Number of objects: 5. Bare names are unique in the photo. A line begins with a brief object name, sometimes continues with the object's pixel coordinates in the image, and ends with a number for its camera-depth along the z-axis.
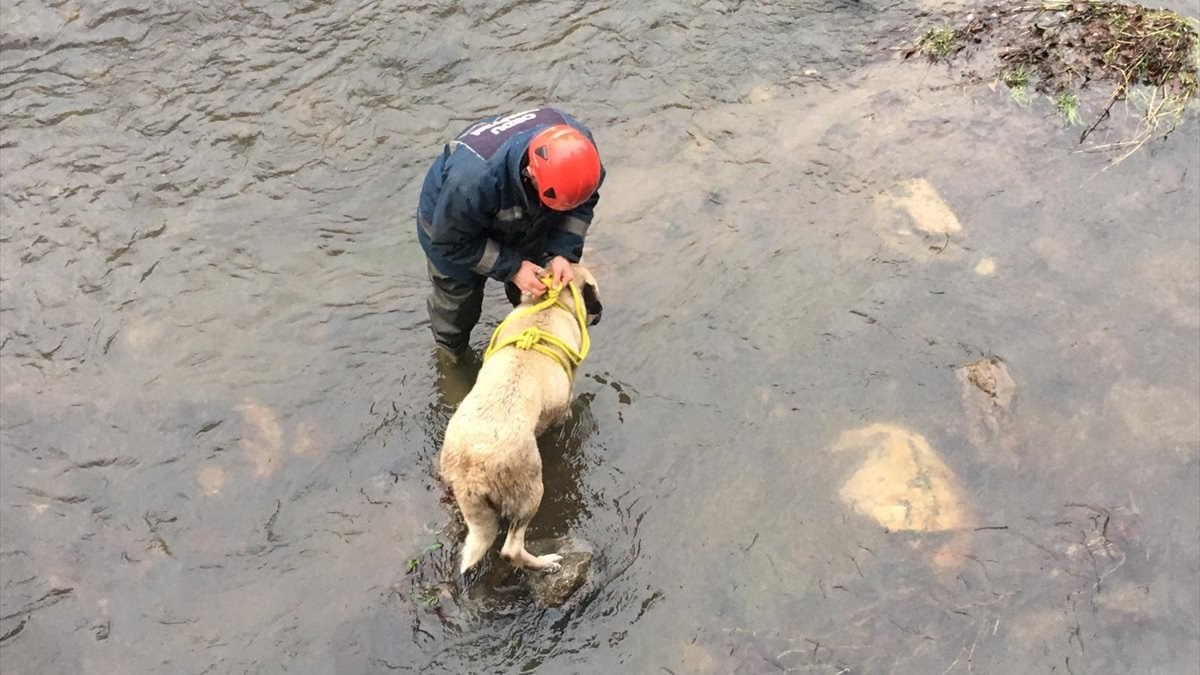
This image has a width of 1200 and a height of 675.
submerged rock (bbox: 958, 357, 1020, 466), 5.65
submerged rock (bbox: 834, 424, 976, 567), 5.34
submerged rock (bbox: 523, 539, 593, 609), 4.96
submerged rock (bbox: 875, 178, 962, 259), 6.71
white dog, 4.34
